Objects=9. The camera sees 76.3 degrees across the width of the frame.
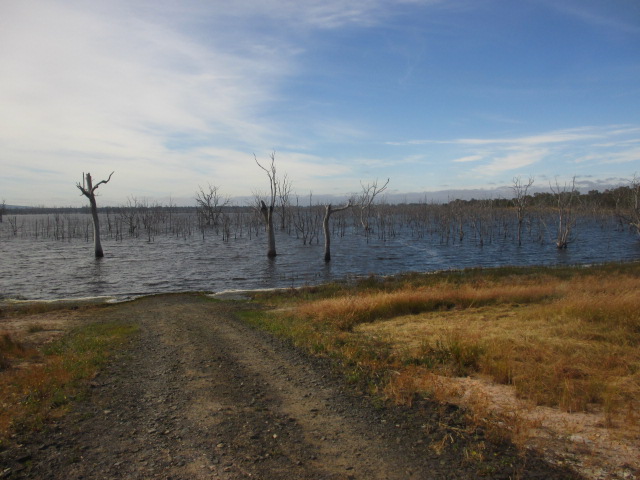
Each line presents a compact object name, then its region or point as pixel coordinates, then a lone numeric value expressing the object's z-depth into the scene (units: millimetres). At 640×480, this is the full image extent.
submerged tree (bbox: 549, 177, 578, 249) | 40062
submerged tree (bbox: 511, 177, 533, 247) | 45469
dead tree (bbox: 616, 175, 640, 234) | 34962
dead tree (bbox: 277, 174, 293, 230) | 48188
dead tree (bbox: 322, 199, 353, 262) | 32900
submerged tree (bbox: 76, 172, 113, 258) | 34469
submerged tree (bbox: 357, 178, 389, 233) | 33250
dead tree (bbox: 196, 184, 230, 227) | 69225
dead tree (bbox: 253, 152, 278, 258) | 35531
